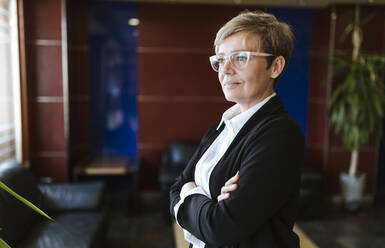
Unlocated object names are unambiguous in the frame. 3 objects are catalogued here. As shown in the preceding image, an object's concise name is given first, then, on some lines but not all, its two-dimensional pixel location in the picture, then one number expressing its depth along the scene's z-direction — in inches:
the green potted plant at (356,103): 144.9
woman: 36.5
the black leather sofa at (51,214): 90.4
